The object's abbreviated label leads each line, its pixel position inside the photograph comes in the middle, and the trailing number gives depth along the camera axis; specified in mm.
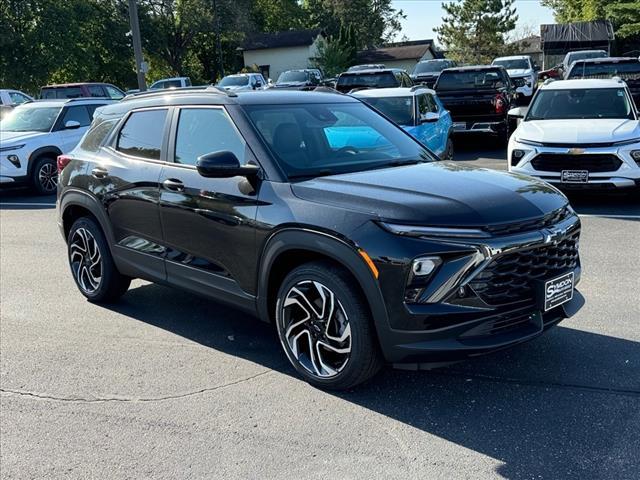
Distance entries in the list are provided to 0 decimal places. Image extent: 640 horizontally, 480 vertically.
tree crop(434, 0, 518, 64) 52250
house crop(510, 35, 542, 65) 55812
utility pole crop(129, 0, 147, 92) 21344
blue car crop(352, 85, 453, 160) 10922
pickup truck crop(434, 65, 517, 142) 13664
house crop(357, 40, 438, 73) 64875
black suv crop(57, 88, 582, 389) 3316
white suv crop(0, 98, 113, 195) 12242
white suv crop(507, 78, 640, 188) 8219
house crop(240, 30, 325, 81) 59781
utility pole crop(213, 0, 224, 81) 51094
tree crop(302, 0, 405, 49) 74000
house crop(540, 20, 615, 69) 46219
